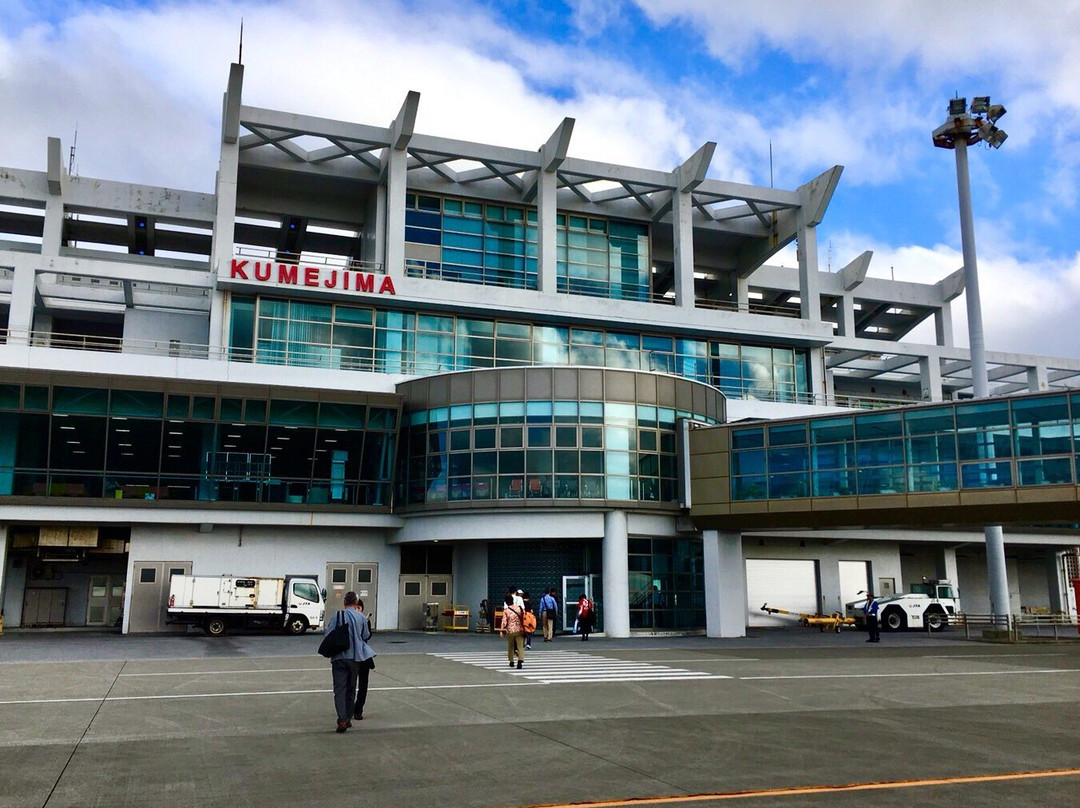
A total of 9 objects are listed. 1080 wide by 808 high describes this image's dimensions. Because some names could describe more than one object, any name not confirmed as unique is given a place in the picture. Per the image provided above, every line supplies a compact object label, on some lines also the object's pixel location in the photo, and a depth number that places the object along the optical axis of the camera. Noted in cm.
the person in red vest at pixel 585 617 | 3125
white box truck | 3200
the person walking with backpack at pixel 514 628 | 2150
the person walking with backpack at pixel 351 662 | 1218
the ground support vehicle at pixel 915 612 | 4109
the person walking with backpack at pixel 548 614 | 3052
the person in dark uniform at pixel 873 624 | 3232
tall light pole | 4250
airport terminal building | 3356
